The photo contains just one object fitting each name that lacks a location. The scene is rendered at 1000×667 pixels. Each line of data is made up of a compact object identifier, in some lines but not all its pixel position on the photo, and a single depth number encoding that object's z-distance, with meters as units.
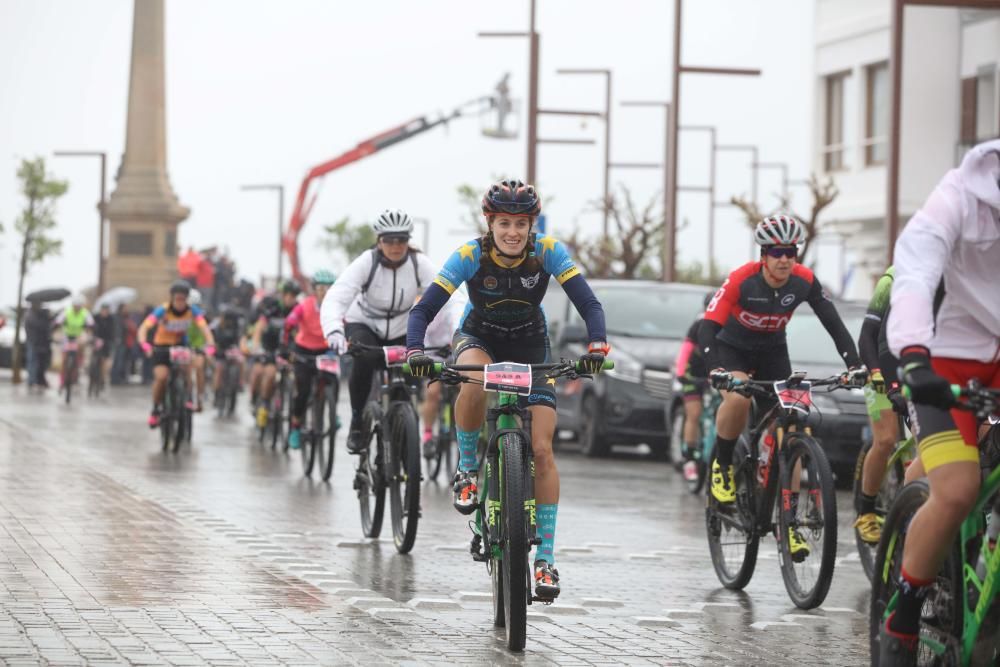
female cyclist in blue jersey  9.00
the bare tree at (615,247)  45.34
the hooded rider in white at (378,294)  13.37
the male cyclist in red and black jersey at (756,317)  11.07
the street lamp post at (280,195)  73.50
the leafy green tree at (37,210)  56.81
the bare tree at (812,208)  35.19
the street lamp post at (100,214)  56.25
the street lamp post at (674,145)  32.12
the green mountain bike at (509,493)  8.27
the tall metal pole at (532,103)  35.97
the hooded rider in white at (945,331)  6.00
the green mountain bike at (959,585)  5.94
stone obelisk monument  51.53
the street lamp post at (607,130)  49.78
